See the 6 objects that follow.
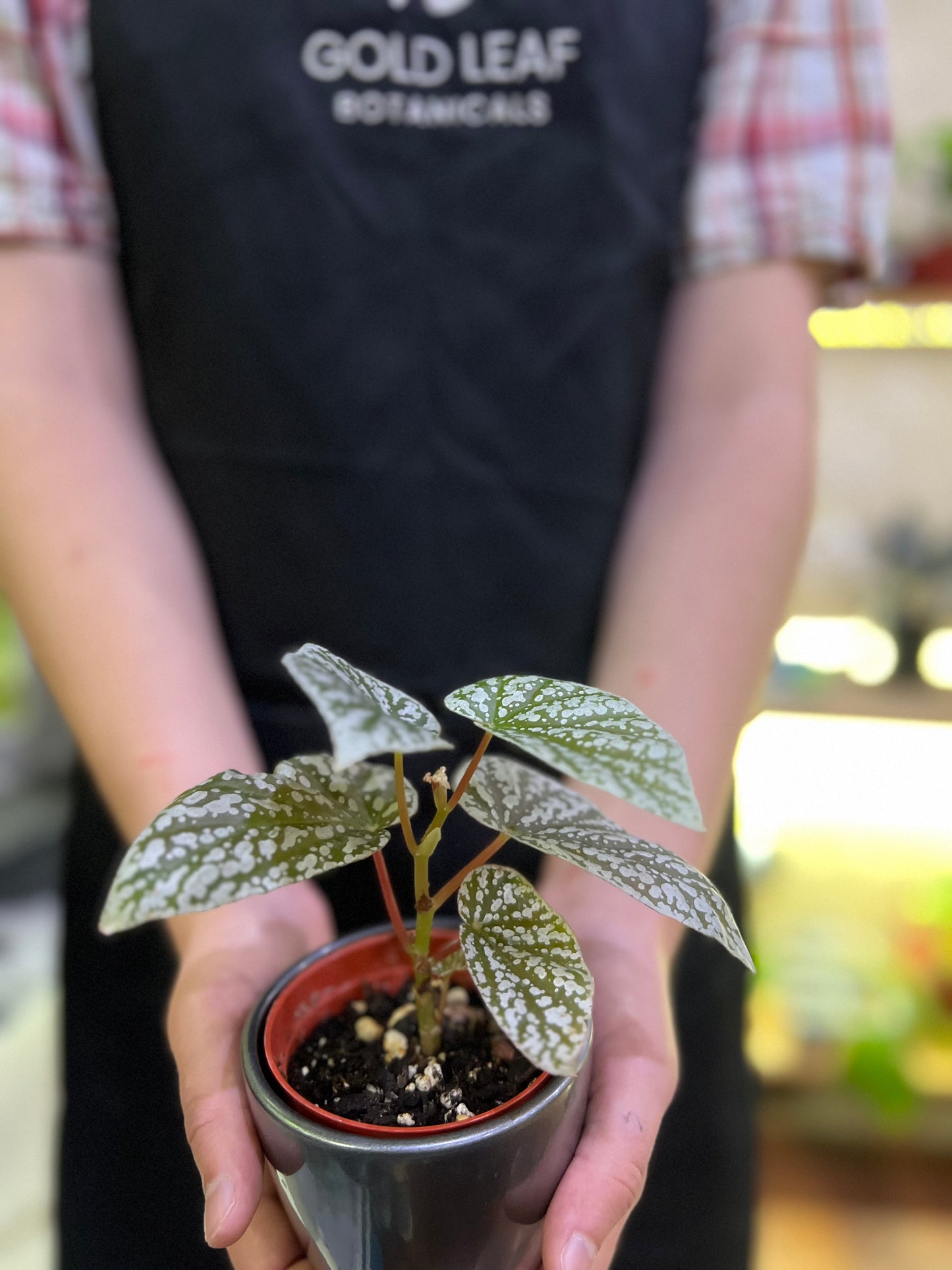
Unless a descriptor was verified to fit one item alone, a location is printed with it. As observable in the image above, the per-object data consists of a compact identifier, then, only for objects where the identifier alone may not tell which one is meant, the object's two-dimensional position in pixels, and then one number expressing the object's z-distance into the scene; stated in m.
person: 0.60
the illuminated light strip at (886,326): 1.63
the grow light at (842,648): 1.50
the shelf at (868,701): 1.39
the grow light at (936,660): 1.47
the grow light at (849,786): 1.62
